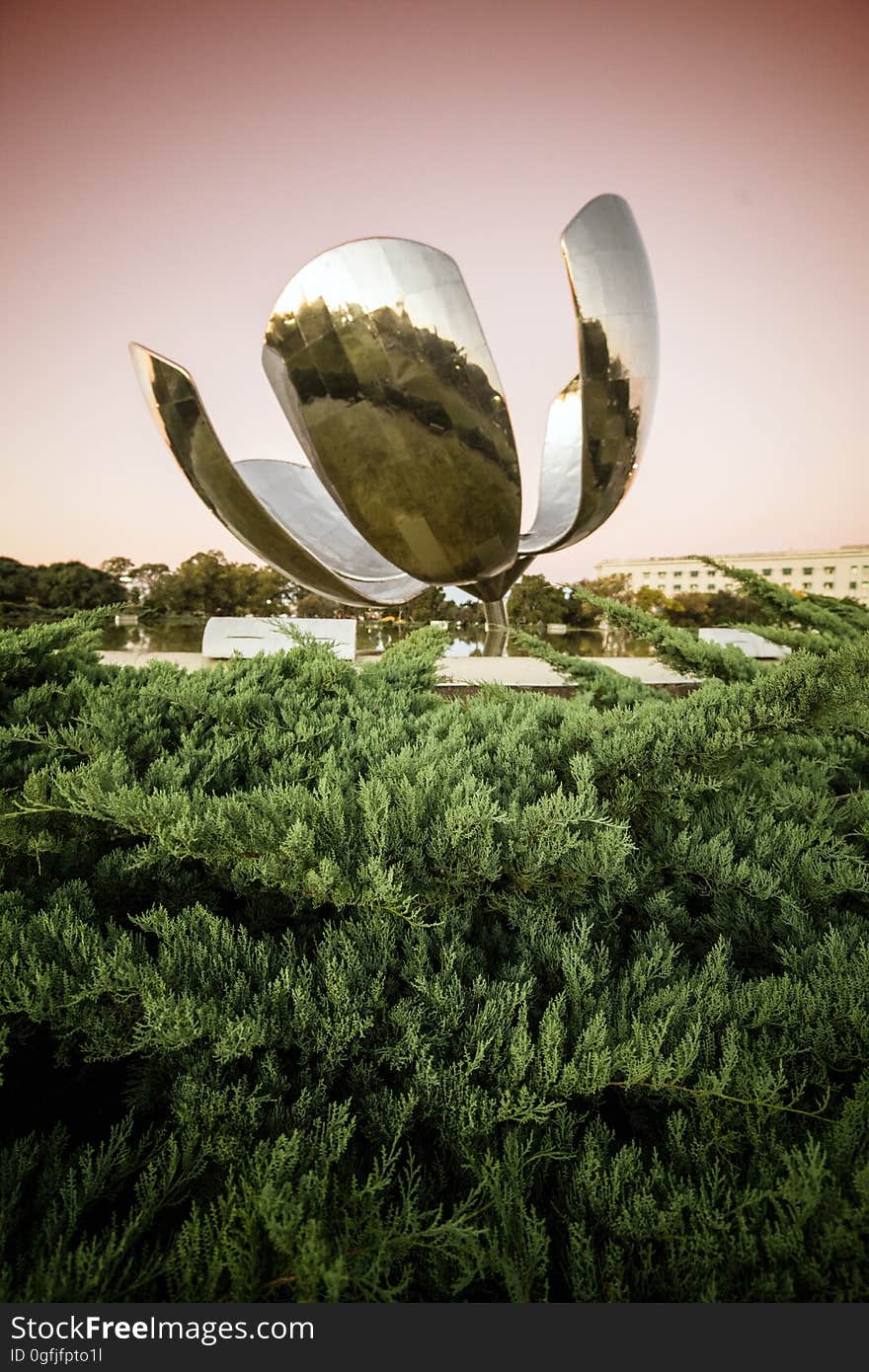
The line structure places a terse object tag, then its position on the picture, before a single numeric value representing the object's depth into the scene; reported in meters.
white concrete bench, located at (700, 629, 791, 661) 11.80
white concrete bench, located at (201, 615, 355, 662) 10.93
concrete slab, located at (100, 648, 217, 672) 9.53
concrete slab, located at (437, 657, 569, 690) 7.03
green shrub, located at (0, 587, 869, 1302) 0.84
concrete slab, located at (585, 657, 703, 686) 7.61
